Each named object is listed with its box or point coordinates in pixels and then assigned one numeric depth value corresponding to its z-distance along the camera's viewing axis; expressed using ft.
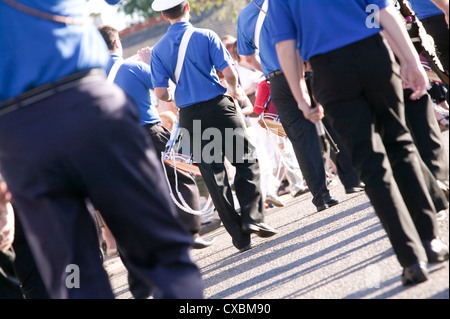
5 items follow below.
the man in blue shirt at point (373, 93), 24.97
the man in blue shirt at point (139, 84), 43.32
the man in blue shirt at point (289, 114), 46.29
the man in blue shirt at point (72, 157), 18.02
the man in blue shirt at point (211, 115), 43.70
